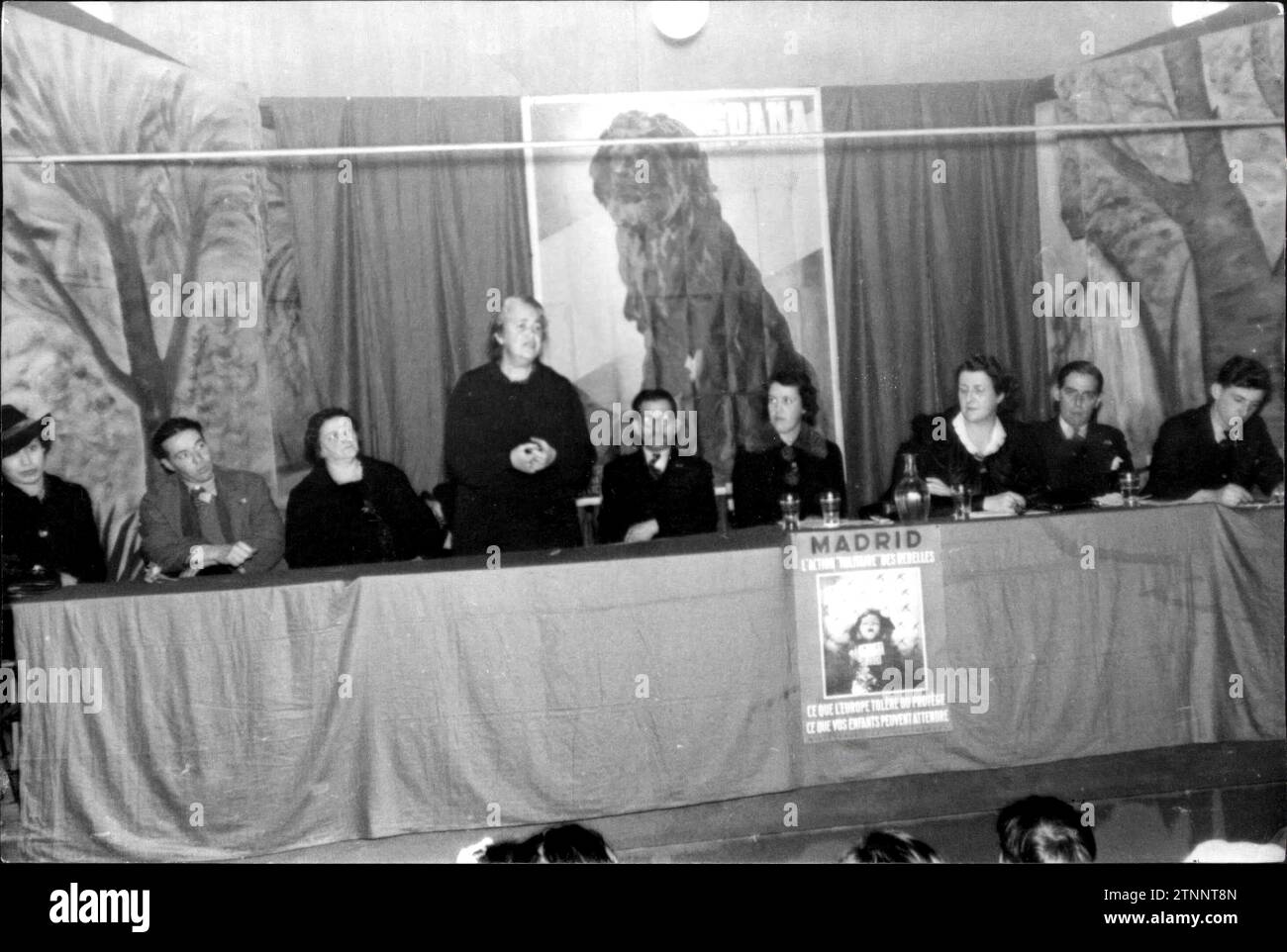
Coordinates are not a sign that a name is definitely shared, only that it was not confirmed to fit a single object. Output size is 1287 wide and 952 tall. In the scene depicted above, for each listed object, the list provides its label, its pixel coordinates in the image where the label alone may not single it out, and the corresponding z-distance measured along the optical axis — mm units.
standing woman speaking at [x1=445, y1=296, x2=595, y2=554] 3691
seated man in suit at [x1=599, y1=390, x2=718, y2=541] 3768
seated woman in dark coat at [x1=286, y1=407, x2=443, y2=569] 3588
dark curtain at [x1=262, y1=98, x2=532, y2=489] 4281
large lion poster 4543
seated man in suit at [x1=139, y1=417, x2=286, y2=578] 3541
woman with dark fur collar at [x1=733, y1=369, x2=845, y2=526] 3717
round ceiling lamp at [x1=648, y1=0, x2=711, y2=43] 4527
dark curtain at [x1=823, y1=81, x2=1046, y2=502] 4707
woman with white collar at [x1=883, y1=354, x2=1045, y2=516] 3580
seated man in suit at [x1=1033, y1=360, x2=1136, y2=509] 3715
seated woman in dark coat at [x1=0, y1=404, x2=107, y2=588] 3623
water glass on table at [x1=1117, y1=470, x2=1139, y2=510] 3277
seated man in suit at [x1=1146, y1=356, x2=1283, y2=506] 3588
